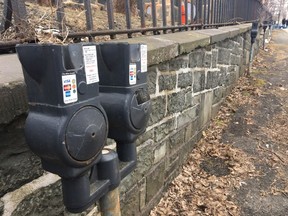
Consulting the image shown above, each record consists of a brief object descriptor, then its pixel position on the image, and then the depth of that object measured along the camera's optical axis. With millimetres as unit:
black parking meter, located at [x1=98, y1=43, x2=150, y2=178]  1158
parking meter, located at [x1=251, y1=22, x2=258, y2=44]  7160
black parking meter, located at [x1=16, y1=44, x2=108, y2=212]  902
